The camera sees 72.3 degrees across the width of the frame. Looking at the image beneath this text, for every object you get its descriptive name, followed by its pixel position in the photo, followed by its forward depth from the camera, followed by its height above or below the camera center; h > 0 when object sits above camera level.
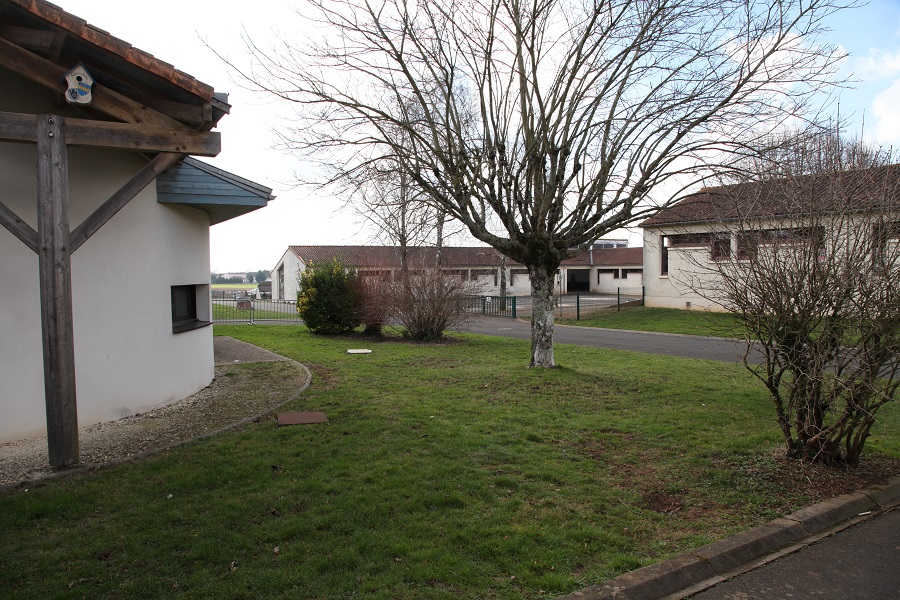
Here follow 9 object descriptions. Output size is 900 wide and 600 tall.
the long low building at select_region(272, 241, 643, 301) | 54.75 +1.22
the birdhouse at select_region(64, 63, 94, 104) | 5.79 +1.93
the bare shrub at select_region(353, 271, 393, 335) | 17.67 -0.44
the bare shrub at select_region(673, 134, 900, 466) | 5.28 -0.12
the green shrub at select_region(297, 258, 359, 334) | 18.34 -0.50
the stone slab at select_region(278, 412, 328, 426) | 7.23 -1.59
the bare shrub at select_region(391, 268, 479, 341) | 17.31 -0.53
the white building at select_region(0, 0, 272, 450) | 5.64 +0.89
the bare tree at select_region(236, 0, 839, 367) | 9.91 +2.48
